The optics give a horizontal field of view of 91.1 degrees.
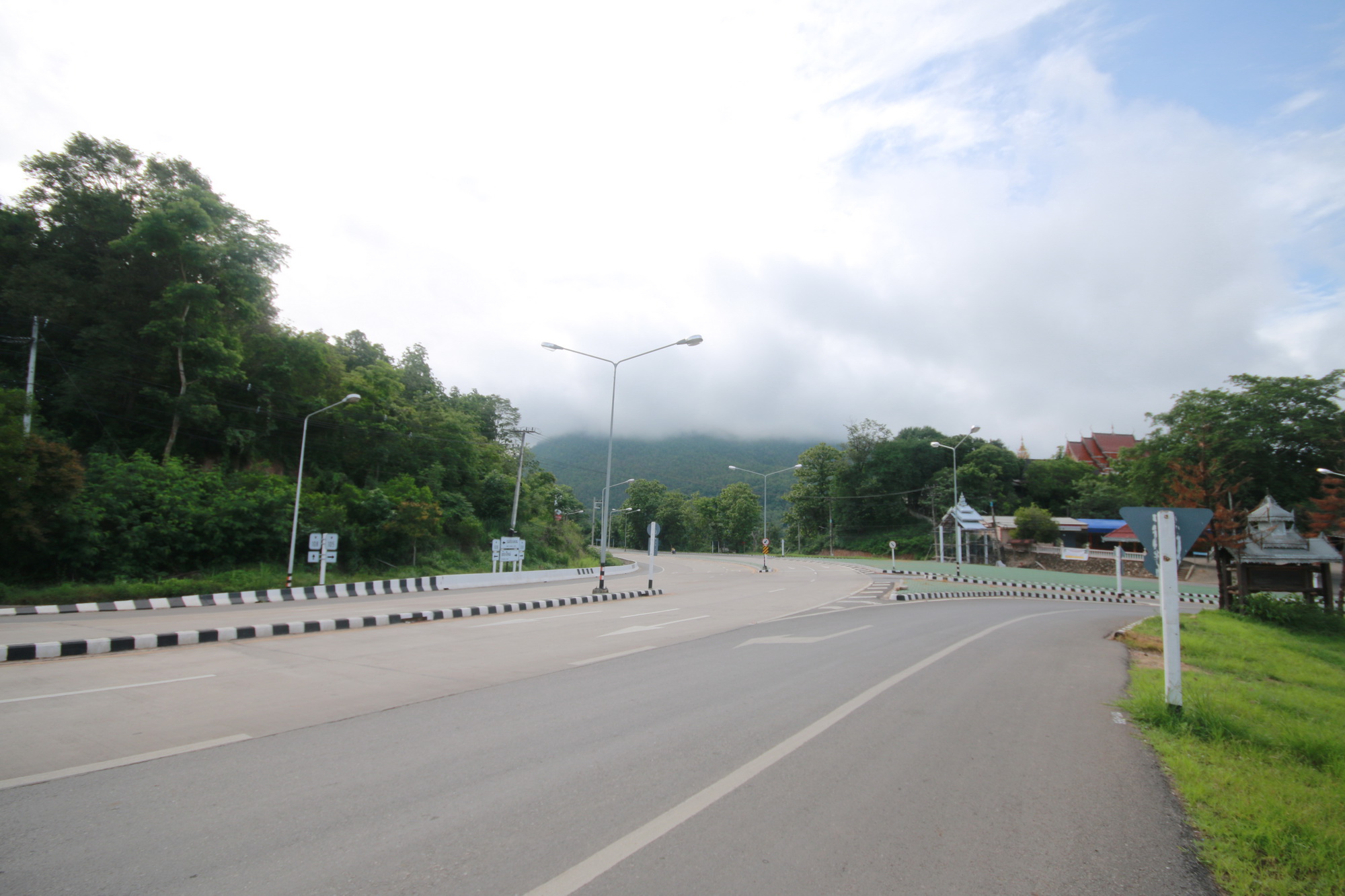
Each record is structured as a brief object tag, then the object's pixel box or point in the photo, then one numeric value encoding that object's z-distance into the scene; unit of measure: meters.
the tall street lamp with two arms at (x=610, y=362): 22.12
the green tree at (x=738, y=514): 93.44
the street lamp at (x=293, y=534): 24.05
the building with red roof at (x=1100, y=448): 71.19
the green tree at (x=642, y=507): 102.12
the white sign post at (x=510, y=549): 30.67
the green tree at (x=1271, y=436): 33.31
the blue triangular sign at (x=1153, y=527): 6.46
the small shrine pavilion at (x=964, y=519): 38.38
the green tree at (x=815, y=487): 78.25
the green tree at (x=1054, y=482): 67.69
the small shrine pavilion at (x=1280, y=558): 20.36
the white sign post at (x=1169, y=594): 6.48
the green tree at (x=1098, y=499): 58.84
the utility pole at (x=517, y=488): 40.12
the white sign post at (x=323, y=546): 23.78
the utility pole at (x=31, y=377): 20.36
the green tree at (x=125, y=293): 26.56
